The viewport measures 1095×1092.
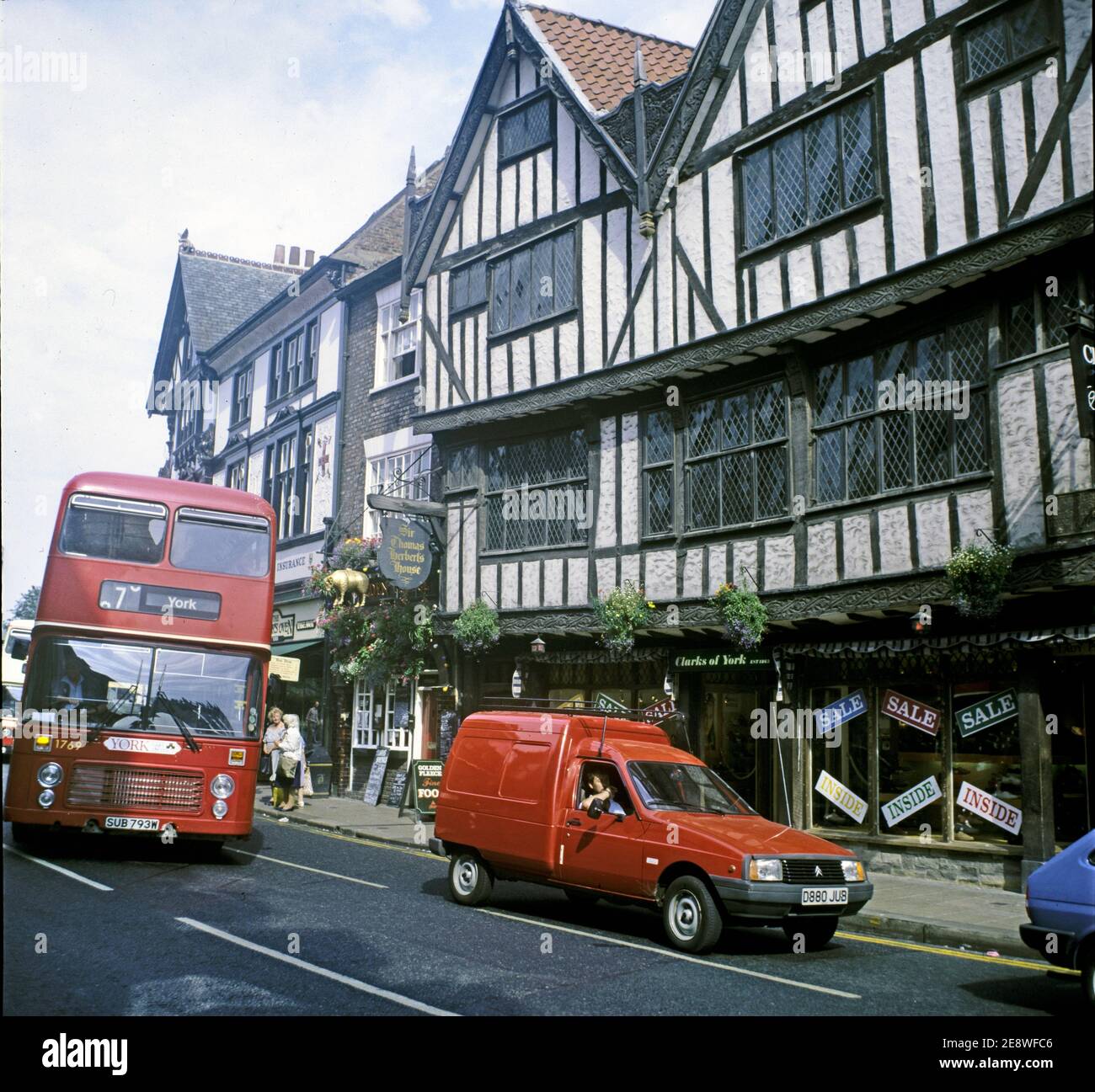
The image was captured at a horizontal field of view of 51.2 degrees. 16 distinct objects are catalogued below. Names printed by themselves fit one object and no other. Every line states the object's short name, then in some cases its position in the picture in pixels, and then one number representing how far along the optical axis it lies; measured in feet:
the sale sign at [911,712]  44.11
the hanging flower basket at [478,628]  60.90
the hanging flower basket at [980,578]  38.01
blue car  22.71
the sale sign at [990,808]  40.63
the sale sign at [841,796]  46.55
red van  28.68
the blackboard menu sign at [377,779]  75.41
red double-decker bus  39.55
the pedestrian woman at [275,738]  69.10
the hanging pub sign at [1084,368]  34.01
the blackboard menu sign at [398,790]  73.67
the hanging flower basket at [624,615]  52.95
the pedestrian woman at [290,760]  67.62
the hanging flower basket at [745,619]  46.93
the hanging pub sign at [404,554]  64.39
